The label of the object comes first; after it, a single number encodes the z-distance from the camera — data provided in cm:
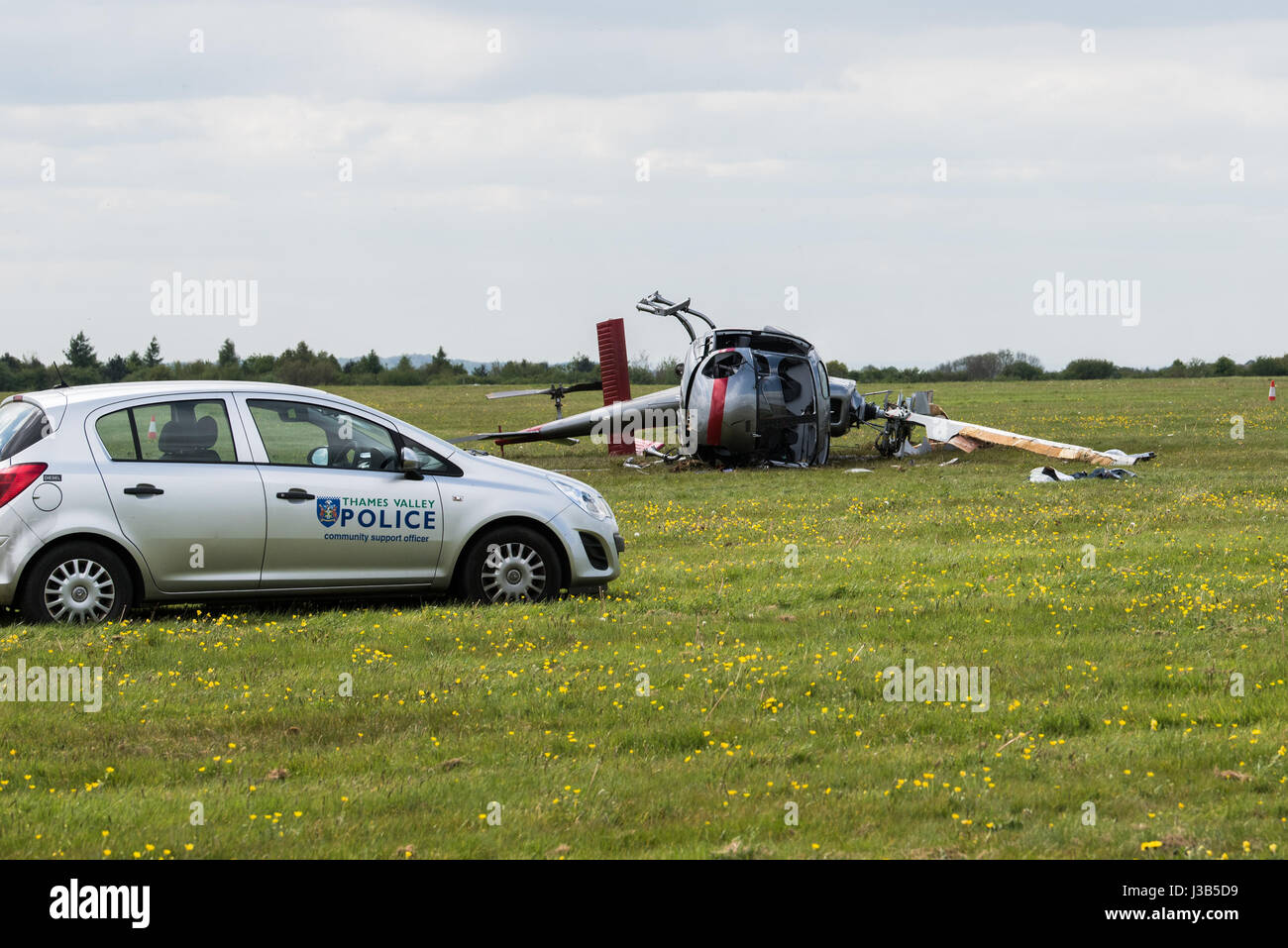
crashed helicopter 2608
